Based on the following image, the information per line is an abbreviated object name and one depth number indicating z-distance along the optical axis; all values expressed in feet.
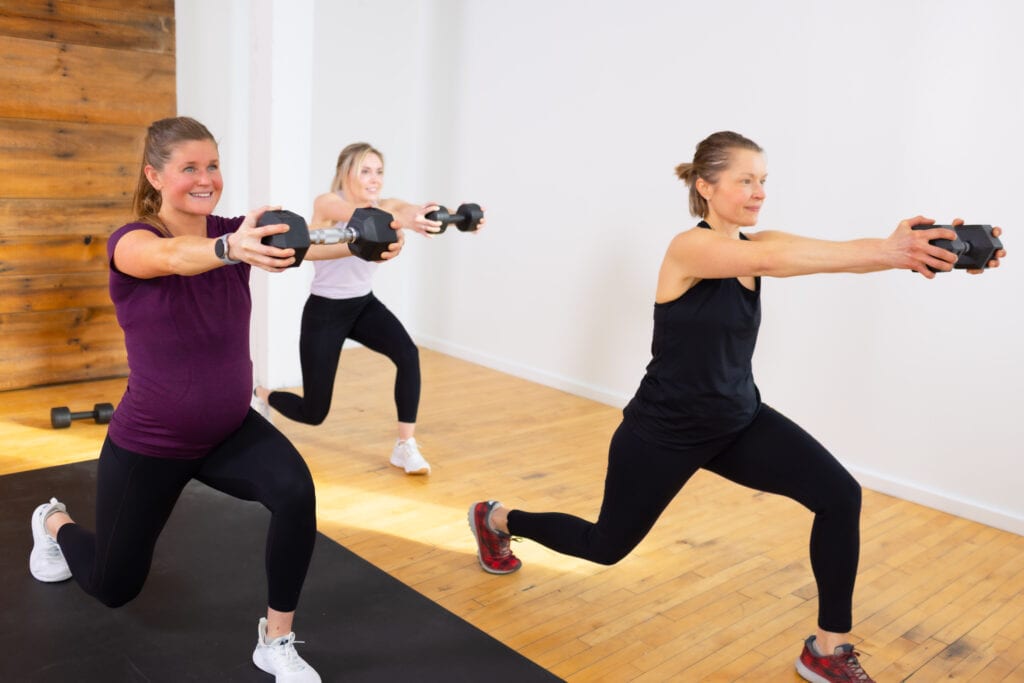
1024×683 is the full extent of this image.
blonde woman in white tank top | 11.02
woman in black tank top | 6.90
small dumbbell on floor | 12.24
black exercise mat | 7.05
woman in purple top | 6.35
